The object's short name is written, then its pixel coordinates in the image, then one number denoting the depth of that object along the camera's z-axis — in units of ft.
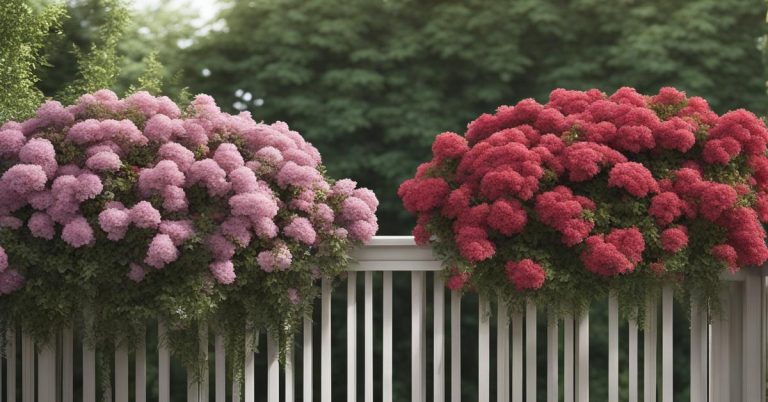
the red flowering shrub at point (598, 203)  13.85
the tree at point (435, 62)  31.30
